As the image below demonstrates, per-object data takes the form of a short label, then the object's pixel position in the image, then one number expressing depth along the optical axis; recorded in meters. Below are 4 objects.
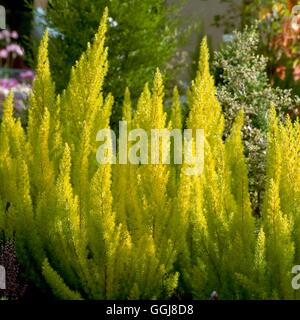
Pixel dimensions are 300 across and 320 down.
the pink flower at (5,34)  16.22
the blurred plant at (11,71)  13.34
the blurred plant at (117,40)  7.05
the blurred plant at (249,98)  5.75
